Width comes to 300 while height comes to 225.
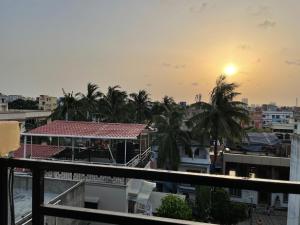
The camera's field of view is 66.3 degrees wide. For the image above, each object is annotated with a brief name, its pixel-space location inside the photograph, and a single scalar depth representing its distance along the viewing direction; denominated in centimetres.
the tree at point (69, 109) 1702
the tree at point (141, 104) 2108
